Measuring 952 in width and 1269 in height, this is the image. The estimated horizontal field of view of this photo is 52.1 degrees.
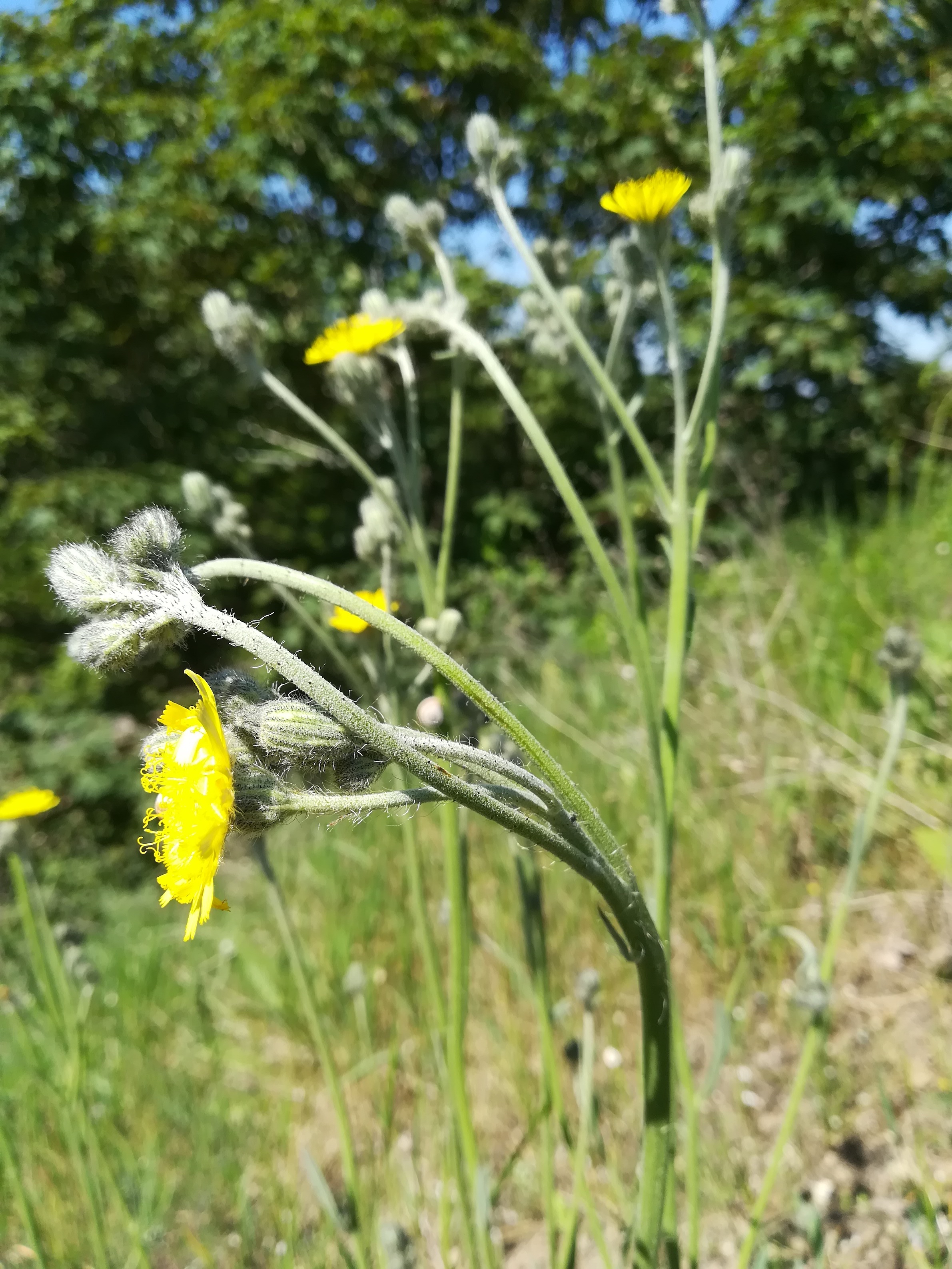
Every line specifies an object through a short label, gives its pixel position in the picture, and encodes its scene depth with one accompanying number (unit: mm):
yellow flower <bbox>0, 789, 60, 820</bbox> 206
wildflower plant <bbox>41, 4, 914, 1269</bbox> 82
